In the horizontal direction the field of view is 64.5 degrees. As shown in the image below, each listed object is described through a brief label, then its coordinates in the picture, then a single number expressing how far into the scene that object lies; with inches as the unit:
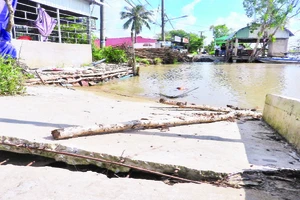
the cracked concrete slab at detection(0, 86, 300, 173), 95.3
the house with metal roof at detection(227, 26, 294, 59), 1202.0
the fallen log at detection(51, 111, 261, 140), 107.8
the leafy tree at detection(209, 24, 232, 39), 2699.3
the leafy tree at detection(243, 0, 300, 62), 1057.8
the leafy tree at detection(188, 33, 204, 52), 1941.4
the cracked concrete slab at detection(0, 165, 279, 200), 72.0
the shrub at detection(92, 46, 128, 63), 780.6
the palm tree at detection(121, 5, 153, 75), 1598.2
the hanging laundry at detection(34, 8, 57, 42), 423.5
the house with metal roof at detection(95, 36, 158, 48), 1515.6
